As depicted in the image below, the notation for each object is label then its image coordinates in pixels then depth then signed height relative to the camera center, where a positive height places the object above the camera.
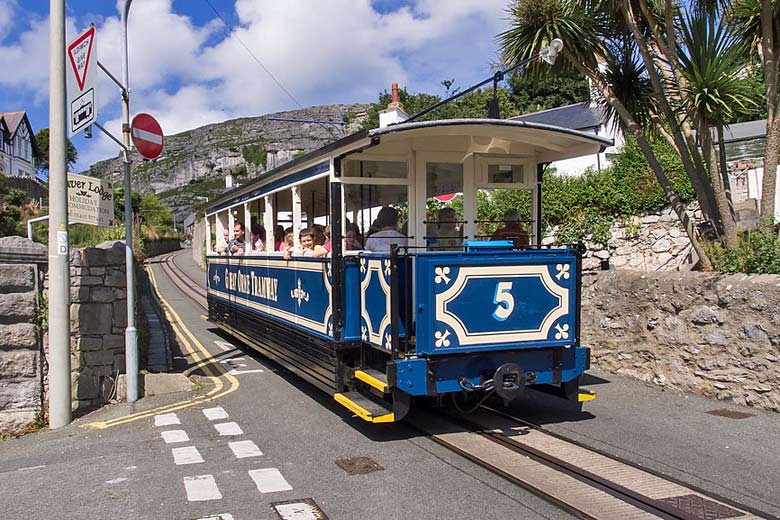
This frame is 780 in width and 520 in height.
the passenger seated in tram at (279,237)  9.61 +0.16
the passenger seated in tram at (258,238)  10.60 +0.17
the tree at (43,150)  83.37 +13.09
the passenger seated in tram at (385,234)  7.29 +0.15
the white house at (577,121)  17.92 +4.19
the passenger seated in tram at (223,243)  13.14 +0.11
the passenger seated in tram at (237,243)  11.56 +0.10
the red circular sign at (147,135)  8.30 +1.42
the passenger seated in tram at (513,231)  8.00 +0.18
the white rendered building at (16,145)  64.69 +10.82
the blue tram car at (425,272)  6.14 -0.25
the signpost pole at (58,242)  7.17 +0.08
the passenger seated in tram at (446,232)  7.70 +0.17
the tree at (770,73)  8.19 +2.08
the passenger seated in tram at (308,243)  8.12 +0.06
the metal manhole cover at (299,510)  4.58 -1.80
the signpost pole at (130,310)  8.01 -0.72
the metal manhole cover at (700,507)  4.43 -1.75
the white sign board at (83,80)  7.47 +1.87
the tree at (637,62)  8.89 +2.60
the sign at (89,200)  7.68 +0.57
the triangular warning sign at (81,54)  7.52 +2.17
